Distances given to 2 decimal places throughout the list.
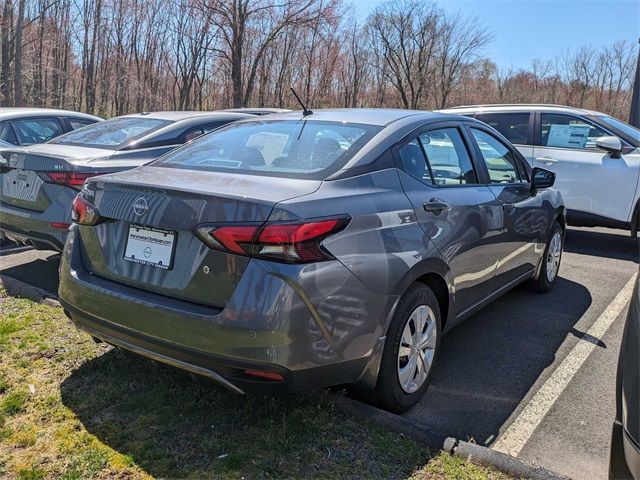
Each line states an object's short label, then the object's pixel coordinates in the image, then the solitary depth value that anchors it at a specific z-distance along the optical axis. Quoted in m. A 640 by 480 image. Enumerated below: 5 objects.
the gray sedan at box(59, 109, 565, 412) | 2.30
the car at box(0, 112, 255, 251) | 4.49
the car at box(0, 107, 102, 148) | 6.95
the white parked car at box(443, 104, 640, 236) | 6.86
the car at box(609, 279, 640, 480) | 1.68
